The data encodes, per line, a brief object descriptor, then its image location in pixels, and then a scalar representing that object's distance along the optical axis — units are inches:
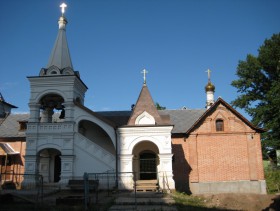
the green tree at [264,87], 1206.3
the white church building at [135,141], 780.6
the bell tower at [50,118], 789.2
